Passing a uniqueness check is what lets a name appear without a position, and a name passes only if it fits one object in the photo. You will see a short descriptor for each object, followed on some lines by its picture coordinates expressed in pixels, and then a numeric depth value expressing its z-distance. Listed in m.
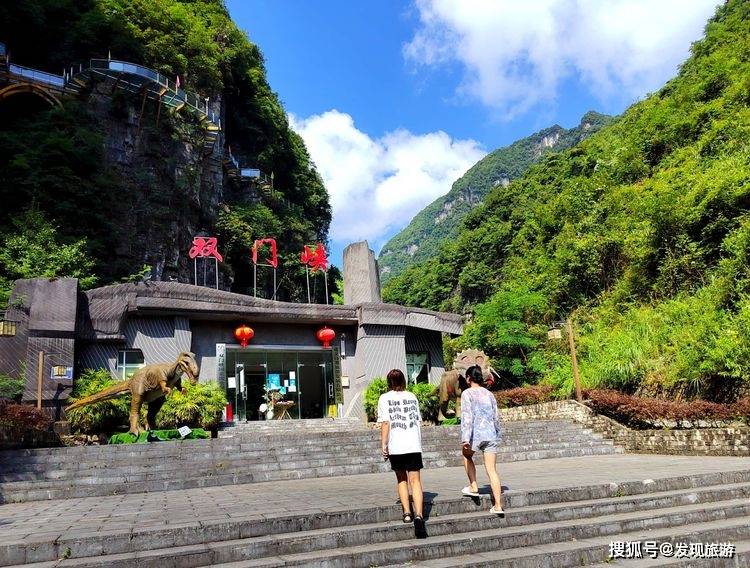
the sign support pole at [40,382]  11.65
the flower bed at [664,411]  10.05
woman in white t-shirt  4.61
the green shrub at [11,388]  11.91
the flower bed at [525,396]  16.28
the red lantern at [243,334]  15.22
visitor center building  12.65
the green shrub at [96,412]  11.77
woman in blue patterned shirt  4.99
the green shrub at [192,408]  12.12
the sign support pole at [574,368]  13.31
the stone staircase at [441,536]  3.99
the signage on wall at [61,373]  12.38
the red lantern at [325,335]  16.08
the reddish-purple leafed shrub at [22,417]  9.45
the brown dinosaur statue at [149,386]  10.96
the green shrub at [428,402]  14.77
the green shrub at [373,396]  15.09
